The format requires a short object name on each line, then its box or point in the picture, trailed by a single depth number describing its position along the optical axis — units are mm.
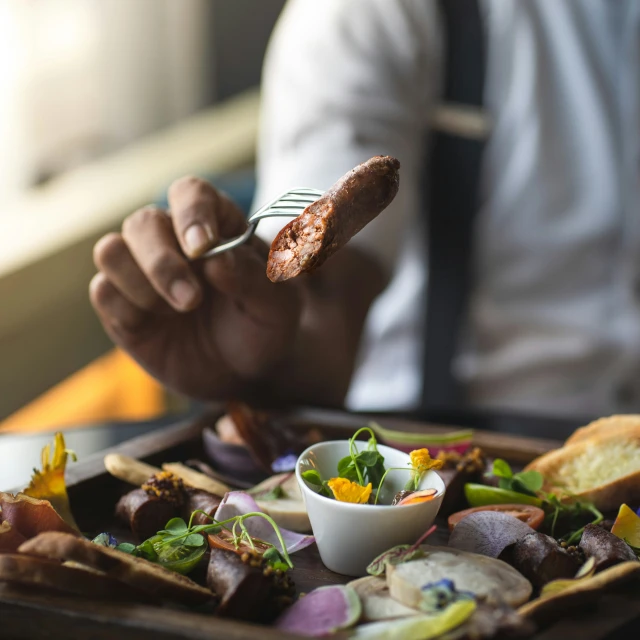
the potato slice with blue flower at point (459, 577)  701
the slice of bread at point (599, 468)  964
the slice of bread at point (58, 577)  706
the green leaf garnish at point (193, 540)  841
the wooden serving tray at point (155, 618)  658
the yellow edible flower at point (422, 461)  830
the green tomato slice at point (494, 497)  961
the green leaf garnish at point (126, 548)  835
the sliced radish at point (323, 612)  696
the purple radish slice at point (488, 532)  828
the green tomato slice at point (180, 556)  808
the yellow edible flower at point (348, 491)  802
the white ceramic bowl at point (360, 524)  776
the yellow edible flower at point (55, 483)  916
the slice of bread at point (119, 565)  710
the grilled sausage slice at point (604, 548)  797
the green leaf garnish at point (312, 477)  840
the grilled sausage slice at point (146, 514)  910
